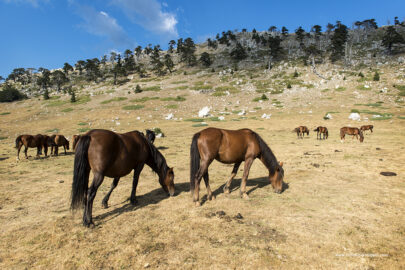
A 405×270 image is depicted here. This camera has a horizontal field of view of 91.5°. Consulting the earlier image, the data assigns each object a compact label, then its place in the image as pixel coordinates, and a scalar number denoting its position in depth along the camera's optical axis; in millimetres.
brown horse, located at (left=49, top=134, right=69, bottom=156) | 14684
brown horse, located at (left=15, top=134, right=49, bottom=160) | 13411
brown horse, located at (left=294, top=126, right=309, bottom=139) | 20562
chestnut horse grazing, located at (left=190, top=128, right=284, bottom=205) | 6504
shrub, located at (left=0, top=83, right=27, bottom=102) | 64250
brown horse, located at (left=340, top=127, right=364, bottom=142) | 17788
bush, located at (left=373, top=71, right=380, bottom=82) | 46603
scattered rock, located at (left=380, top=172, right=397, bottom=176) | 8750
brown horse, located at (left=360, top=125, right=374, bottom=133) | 20684
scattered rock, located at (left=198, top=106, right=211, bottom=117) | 36500
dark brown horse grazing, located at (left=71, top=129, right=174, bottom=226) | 5141
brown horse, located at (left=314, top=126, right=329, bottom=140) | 19334
